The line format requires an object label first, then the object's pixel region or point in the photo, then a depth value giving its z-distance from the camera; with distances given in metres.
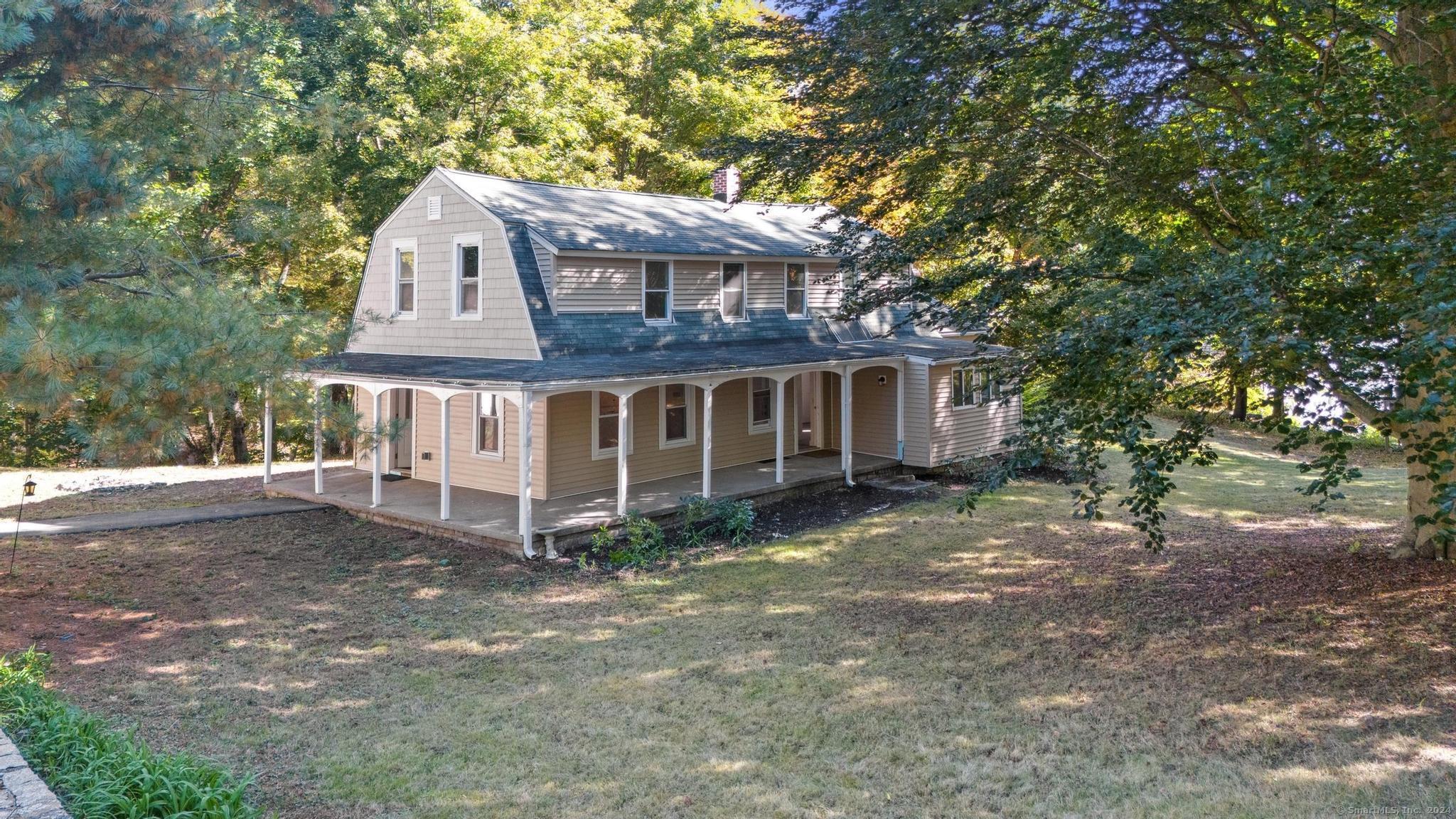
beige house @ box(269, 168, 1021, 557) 13.25
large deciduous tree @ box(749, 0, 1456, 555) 6.02
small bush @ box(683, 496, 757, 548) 13.02
